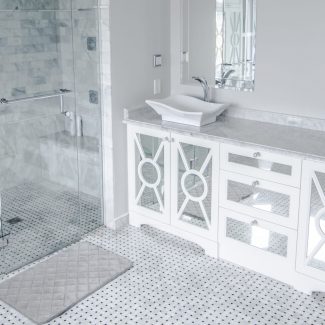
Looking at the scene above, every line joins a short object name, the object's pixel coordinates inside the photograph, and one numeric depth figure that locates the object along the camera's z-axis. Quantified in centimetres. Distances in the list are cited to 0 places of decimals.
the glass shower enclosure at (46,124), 329
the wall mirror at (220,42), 349
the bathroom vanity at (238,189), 288
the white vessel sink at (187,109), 335
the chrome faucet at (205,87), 363
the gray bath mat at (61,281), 286
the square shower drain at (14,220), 344
